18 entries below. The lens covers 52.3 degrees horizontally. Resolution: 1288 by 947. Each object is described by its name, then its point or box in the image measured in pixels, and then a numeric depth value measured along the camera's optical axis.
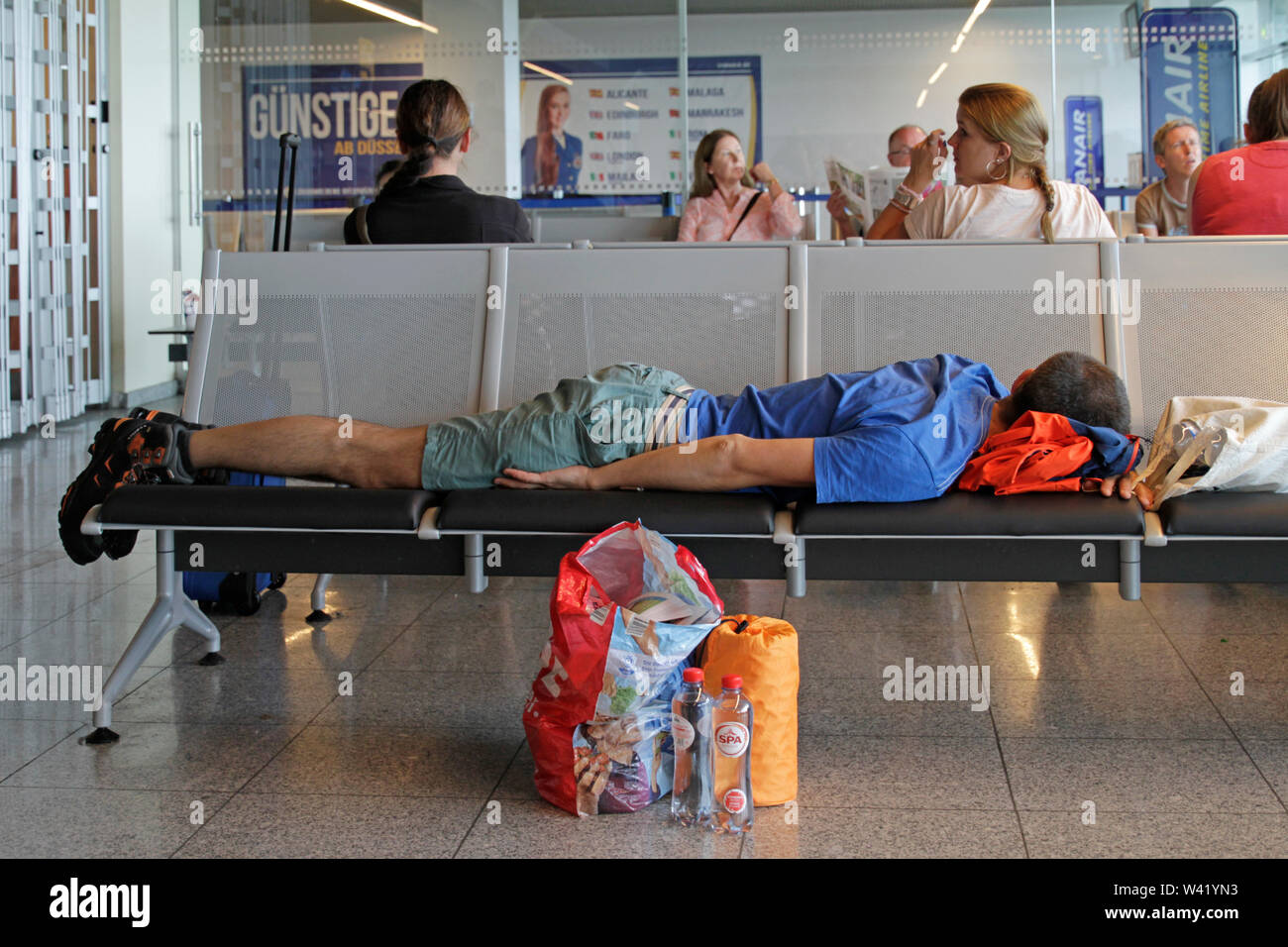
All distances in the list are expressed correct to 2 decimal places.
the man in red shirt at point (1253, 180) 3.93
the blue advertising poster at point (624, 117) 8.53
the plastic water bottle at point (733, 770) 2.48
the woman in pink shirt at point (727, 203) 5.88
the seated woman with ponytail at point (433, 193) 4.08
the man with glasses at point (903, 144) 6.86
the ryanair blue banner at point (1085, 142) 8.26
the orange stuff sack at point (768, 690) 2.60
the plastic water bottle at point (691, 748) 2.54
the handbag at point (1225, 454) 2.71
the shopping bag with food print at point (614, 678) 2.50
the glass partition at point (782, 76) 8.23
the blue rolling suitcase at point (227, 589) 4.05
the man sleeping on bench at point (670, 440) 2.79
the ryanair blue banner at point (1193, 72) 8.14
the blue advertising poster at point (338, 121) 8.98
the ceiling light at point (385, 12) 8.88
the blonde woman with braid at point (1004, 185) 3.75
